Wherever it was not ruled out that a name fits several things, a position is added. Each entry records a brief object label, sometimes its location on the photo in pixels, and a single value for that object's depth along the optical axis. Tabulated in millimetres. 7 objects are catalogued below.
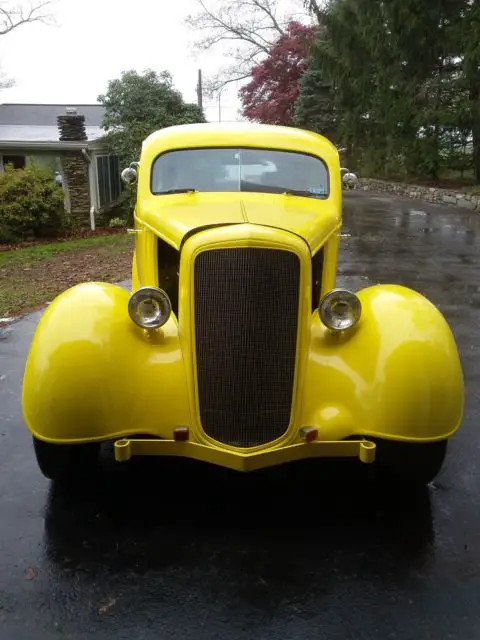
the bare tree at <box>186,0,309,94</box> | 32156
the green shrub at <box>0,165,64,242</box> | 14016
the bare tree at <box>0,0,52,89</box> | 25141
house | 16391
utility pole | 33894
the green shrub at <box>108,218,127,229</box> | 16692
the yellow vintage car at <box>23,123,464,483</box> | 2986
